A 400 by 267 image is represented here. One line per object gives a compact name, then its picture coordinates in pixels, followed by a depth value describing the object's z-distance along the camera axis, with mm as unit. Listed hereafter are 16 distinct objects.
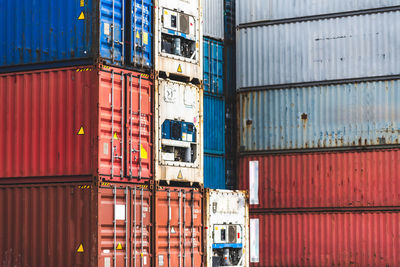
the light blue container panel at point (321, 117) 29531
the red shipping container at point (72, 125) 20328
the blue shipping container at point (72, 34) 20766
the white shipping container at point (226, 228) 23828
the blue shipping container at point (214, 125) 30703
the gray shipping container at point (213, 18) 31469
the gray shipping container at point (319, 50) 29750
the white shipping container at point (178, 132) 22484
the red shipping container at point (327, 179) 29078
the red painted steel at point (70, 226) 19844
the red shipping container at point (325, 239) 28688
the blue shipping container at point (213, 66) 31141
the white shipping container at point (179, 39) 22984
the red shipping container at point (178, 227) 22078
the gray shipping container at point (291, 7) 30156
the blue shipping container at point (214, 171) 30328
